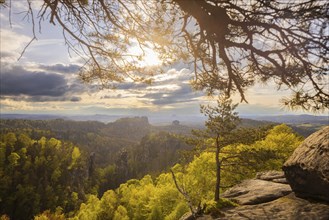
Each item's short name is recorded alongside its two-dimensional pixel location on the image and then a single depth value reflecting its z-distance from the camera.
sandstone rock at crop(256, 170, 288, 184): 12.82
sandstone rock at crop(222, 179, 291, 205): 10.45
